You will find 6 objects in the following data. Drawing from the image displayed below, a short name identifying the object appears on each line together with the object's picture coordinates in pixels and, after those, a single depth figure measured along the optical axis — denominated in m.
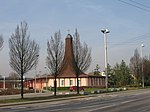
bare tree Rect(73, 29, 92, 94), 37.62
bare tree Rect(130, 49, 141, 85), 63.66
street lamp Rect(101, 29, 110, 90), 44.73
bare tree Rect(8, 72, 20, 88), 89.49
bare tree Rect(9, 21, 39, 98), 28.38
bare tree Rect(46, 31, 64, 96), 33.57
